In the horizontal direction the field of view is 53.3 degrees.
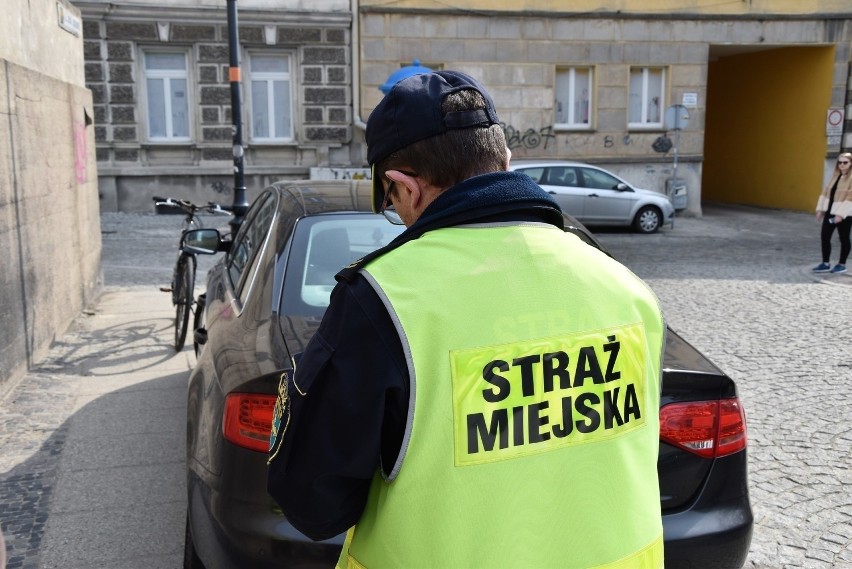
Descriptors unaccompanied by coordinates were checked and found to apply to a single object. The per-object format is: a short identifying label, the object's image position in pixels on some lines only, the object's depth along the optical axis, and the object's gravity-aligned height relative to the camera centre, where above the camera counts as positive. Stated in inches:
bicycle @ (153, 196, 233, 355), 271.4 -48.7
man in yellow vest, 53.1 -15.8
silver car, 665.6 -42.4
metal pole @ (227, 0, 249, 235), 413.7 +8.3
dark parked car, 104.3 -40.9
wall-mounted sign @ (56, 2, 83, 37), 317.6 +45.7
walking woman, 442.9 -36.0
